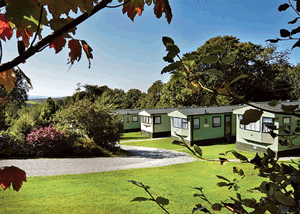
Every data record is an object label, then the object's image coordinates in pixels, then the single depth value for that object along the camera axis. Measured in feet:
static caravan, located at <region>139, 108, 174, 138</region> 69.98
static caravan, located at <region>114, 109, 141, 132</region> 83.72
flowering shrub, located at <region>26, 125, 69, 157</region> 37.09
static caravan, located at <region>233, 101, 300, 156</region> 39.66
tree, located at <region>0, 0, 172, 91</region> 1.88
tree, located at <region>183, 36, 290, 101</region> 74.18
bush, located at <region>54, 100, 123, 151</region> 42.98
